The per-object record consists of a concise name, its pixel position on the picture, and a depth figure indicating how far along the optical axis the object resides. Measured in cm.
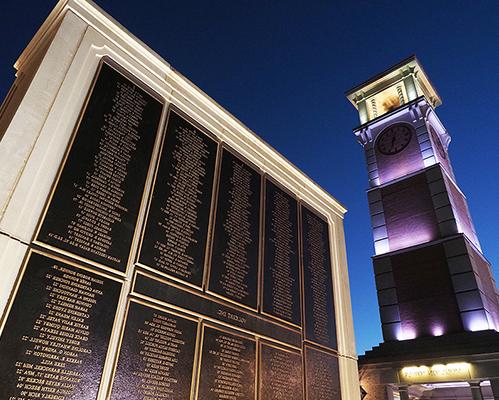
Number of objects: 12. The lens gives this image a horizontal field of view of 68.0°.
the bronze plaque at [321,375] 566
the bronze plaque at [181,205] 450
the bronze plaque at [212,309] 418
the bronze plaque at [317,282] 641
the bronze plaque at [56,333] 295
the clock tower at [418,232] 1636
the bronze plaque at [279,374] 497
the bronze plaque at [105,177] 373
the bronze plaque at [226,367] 431
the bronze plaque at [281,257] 587
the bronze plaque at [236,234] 520
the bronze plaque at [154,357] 360
